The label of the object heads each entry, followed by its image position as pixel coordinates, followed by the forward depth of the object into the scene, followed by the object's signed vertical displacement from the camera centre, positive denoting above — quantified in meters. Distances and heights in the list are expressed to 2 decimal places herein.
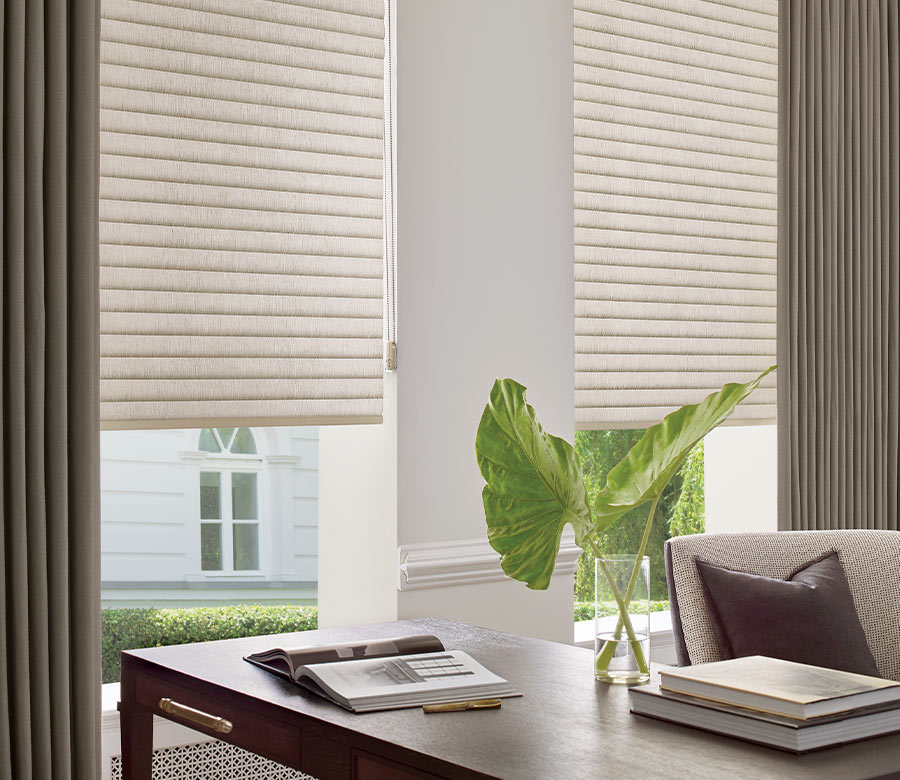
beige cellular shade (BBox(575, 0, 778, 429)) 3.02 +0.50
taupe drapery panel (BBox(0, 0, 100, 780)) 2.10 -0.02
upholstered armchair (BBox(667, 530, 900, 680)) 2.34 -0.38
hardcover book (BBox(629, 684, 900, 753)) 1.41 -0.44
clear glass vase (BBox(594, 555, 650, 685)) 1.76 -0.37
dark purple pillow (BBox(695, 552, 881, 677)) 2.18 -0.46
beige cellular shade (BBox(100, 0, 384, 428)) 2.35 +0.38
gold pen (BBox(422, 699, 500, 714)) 1.64 -0.47
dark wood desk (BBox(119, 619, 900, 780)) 1.37 -0.47
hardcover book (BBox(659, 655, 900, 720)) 1.44 -0.40
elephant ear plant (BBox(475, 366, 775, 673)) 1.73 -0.15
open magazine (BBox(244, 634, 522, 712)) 1.68 -0.45
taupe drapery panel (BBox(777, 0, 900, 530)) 3.30 +0.35
